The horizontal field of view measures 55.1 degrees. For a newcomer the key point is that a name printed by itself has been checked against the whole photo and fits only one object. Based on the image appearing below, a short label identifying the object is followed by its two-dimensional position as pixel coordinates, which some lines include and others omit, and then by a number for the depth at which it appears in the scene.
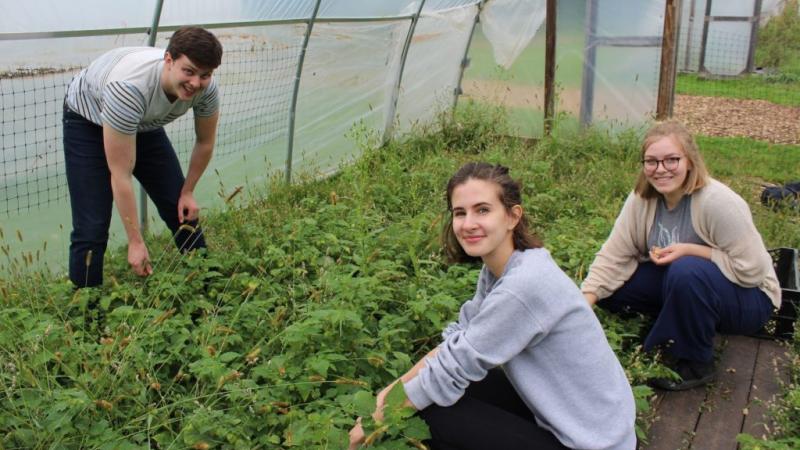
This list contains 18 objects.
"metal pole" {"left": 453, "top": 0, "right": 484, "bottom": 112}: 8.74
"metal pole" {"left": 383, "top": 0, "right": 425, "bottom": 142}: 7.98
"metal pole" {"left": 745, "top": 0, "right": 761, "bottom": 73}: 13.62
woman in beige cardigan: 3.32
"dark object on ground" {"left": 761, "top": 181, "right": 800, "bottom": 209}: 5.57
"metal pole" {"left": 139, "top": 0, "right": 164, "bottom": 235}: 4.69
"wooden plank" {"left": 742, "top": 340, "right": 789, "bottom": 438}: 3.14
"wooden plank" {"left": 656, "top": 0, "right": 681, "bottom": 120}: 7.29
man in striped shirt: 3.33
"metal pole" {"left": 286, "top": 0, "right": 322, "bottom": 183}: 6.30
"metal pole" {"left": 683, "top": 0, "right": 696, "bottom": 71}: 14.18
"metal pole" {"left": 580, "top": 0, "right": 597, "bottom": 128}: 7.93
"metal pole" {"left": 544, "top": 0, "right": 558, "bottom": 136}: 7.98
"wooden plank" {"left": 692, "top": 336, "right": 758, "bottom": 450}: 3.11
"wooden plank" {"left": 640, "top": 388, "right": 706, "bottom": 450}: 3.08
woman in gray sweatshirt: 2.28
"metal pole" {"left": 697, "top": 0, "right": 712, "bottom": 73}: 14.03
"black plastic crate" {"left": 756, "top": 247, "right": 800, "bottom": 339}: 3.80
